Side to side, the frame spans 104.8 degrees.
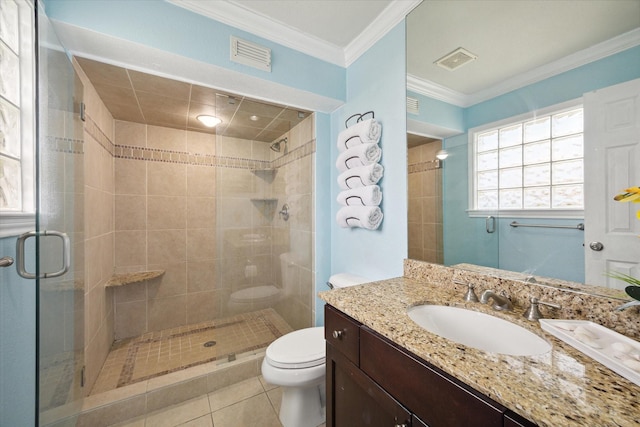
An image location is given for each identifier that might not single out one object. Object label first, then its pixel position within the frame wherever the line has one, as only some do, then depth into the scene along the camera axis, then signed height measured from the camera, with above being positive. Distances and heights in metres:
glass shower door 0.92 -0.07
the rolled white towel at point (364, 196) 1.60 +0.12
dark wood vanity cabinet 0.57 -0.51
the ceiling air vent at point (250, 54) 1.57 +1.05
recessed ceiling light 2.43 +0.96
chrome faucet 0.94 -0.34
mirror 0.85 +0.58
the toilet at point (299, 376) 1.37 -0.91
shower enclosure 2.01 -0.23
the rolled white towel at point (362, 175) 1.60 +0.26
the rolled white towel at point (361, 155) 1.63 +0.40
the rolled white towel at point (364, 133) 1.61 +0.54
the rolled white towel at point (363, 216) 1.62 -0.02
